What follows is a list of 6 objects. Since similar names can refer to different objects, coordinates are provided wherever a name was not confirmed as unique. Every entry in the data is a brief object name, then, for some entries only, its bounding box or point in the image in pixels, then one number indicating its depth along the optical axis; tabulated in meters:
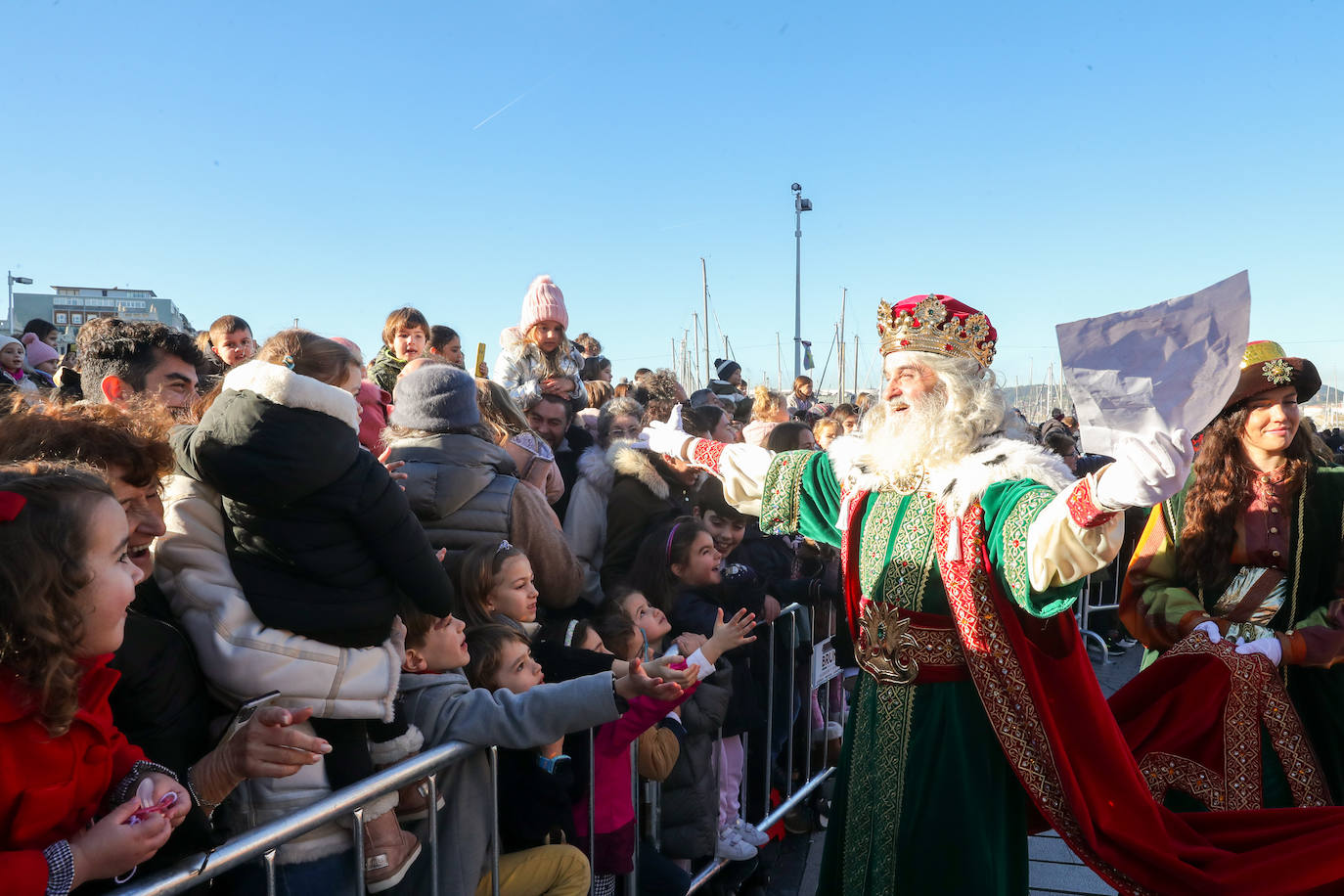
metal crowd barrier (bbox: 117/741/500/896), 1.65
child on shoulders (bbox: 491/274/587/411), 6.11
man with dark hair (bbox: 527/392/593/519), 4.88
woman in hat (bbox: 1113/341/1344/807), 3.38
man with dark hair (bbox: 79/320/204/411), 2.88
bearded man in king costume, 2.66
